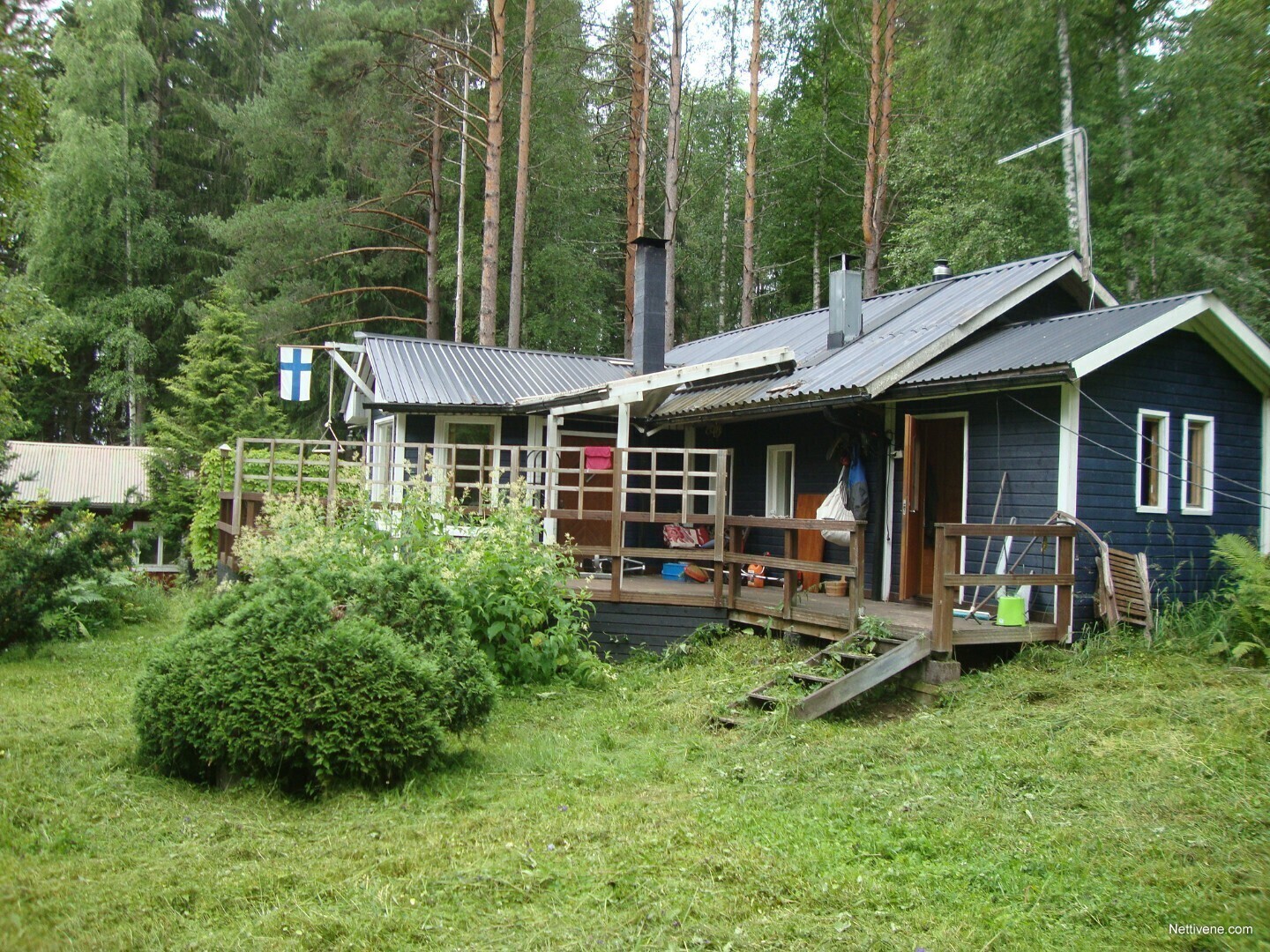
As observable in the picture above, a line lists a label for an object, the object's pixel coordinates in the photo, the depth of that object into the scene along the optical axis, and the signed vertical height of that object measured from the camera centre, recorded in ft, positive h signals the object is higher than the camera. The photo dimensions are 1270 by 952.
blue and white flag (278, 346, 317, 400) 57.41 +6.46
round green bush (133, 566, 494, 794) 17.39 -4.20
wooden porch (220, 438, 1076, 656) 27.32 -1.96
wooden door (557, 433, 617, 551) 44.21 -0.73
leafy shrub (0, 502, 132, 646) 32.53 -3.47
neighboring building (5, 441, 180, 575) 80.43 -0.10
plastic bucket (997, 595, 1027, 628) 27.78 -3.46
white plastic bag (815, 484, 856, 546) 35.50 -0.68
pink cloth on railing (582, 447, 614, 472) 43.57 +1.29
